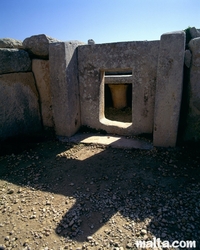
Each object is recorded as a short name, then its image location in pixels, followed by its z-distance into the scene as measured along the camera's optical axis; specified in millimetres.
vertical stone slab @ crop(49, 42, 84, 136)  3406
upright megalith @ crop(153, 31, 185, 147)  2775
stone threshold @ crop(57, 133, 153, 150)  3361
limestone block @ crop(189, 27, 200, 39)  3022
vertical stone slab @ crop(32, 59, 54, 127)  3727
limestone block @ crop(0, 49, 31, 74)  3281
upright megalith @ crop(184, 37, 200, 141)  2855
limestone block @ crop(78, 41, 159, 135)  3330
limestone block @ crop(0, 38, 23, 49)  3489
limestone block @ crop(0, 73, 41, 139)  3402
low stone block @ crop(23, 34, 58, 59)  3524
